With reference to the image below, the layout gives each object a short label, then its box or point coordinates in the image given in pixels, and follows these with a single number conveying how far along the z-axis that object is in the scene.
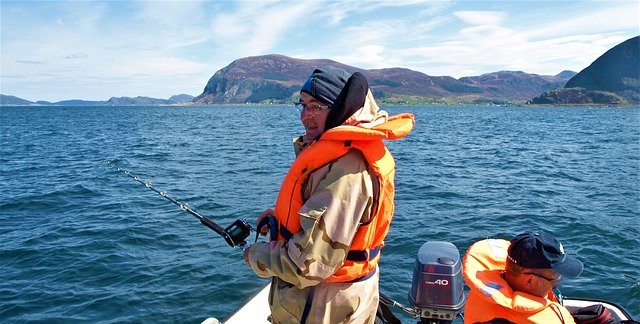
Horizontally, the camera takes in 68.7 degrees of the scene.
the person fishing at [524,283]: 3.16
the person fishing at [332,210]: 2.79
